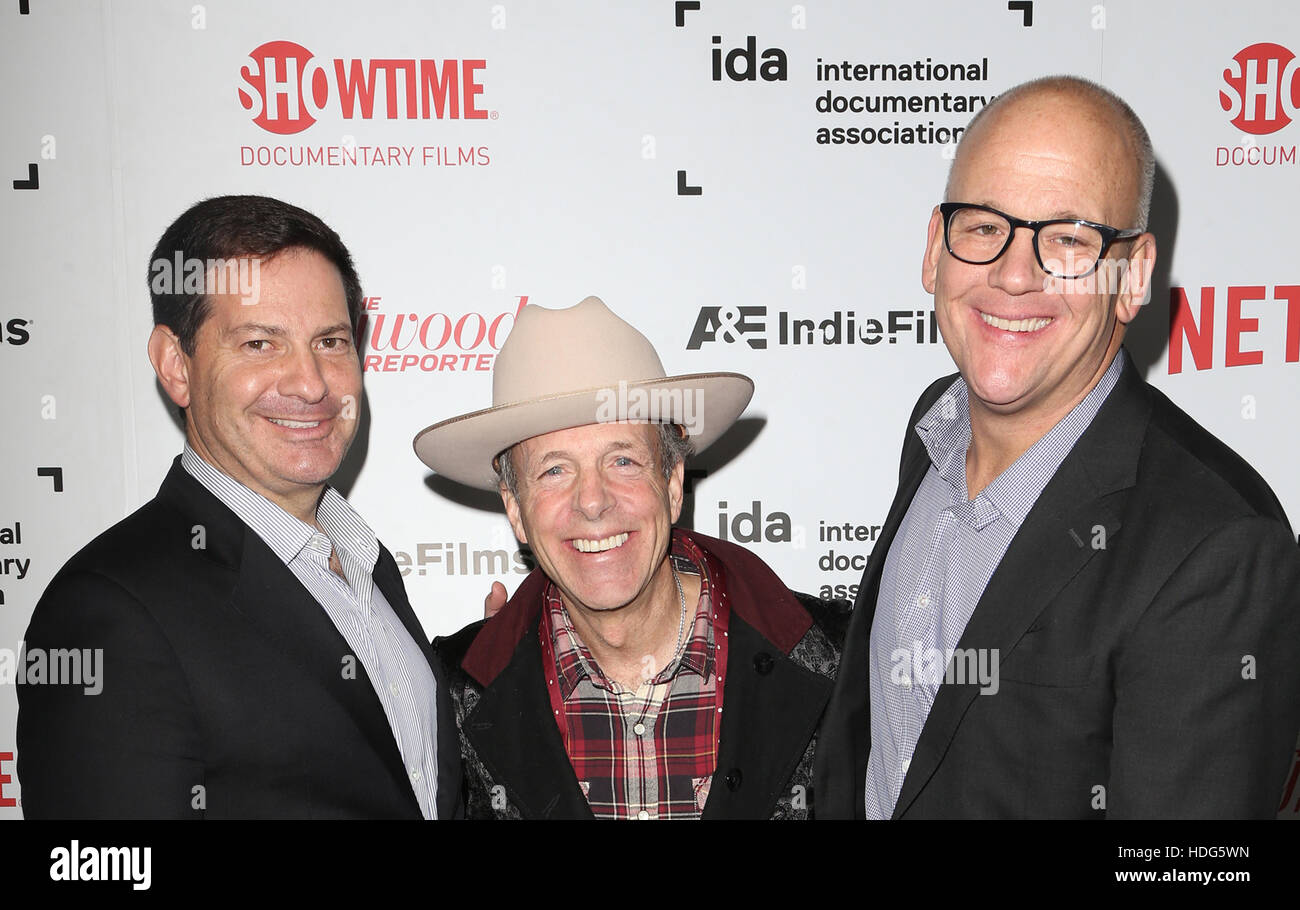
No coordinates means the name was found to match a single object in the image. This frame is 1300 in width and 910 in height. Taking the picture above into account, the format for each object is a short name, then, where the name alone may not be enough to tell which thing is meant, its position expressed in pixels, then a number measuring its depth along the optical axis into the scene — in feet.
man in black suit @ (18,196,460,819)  5.34
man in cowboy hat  6.68
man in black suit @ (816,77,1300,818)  4.87
